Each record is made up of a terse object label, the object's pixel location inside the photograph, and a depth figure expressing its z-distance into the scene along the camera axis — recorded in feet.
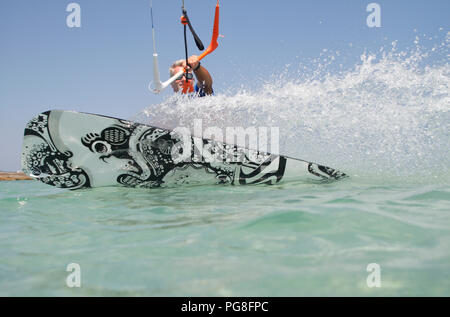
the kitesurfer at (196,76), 15.20
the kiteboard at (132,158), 11.12
